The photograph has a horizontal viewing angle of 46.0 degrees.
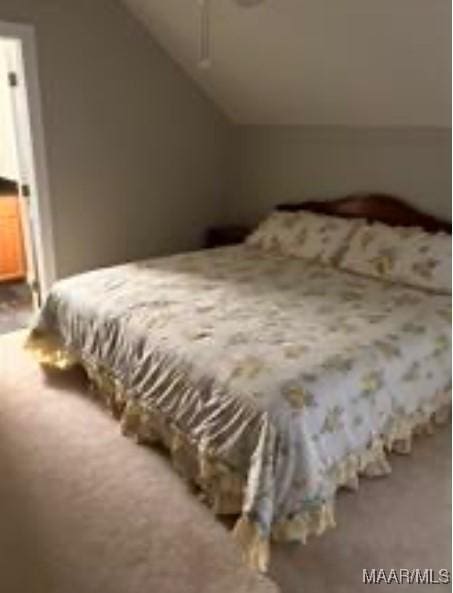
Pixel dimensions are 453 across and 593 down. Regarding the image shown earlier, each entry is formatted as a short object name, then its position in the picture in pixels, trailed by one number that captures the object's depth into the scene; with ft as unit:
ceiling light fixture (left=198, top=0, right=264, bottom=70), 9.11
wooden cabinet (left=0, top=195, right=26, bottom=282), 14.99
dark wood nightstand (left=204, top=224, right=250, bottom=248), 13.60
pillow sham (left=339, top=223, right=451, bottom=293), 8.98
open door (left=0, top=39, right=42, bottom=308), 10.65
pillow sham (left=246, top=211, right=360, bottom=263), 10.63
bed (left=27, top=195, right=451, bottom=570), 5.81
